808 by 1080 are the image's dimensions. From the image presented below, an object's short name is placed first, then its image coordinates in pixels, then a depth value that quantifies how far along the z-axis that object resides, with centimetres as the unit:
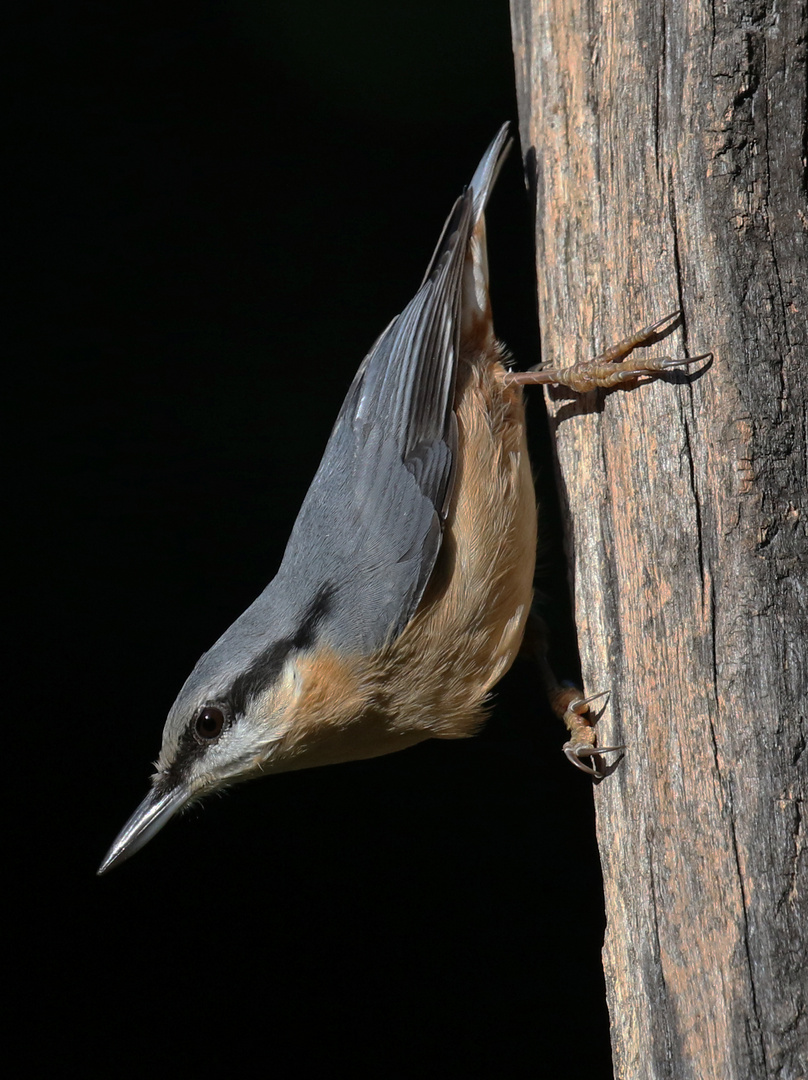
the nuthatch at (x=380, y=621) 387
